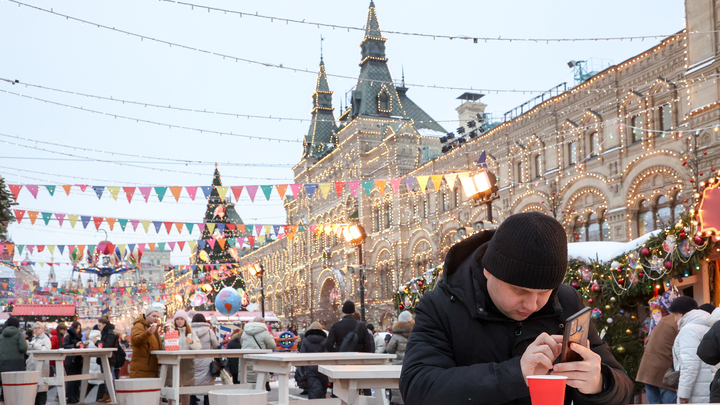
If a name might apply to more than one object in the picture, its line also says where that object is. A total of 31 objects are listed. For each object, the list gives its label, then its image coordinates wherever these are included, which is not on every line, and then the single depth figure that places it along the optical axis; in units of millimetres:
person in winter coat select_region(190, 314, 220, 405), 11188
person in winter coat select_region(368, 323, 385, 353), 14012
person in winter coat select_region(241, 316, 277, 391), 11891
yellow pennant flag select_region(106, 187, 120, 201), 19781
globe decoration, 25922
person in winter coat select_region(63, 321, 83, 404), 13070
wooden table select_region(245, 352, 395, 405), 6801
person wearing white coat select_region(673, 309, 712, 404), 6336
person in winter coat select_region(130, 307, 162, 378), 9539
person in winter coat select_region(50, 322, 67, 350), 14273
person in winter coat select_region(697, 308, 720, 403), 5473
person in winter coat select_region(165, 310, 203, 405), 10102
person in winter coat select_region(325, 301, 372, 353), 11094
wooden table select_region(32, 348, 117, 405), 10281
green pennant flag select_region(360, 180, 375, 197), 20828
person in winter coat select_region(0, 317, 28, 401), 11172
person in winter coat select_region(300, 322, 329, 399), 12047
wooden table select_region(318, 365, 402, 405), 5029
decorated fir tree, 51906
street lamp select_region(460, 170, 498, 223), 12016
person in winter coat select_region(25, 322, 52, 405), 11664
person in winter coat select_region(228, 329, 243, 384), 13258
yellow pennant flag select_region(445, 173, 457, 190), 22366
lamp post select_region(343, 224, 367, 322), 17359
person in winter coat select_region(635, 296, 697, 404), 7102
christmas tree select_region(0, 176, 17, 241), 14147
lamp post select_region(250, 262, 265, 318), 31359
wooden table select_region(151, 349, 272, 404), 9016
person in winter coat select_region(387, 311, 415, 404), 10145
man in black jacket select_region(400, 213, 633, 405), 1941
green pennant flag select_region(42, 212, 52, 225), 22733
